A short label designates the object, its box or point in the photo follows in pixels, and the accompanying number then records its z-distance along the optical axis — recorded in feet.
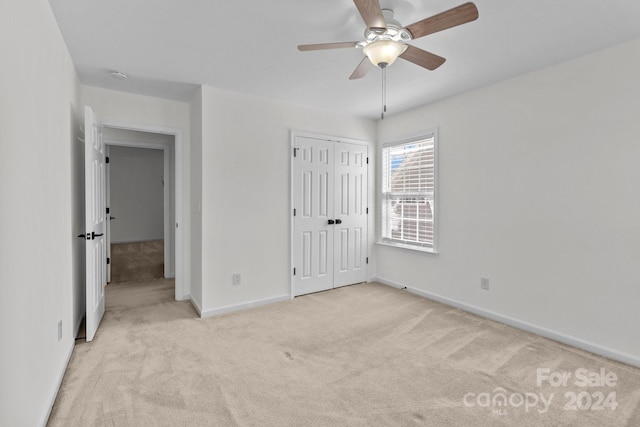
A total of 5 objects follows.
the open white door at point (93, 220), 9.23
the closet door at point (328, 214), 13.70
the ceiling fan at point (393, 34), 5.65
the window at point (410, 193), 13.53
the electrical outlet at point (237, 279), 12.07
